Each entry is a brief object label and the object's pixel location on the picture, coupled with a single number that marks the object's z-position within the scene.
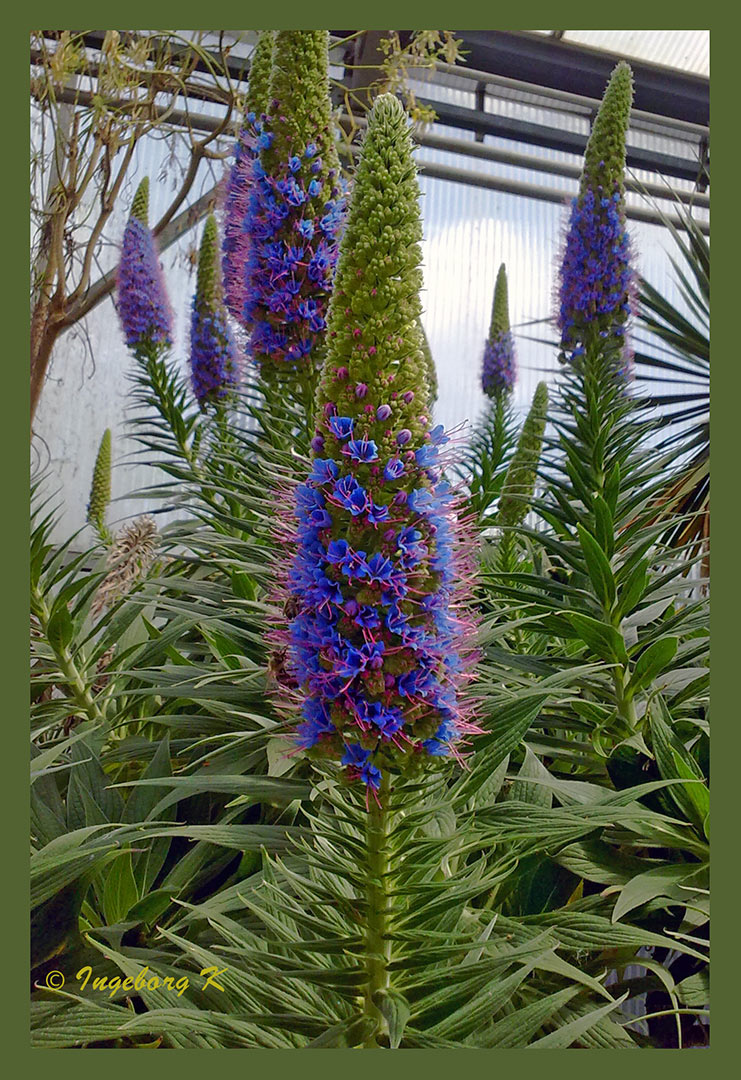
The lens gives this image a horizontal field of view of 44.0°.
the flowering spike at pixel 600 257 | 1.67
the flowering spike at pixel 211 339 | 1.97
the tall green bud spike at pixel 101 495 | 1.84
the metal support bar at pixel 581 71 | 1.61
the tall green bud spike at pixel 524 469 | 1.75
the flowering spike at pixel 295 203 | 1.47
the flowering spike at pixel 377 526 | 0.90
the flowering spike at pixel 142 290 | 1.90
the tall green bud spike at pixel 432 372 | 1.67
